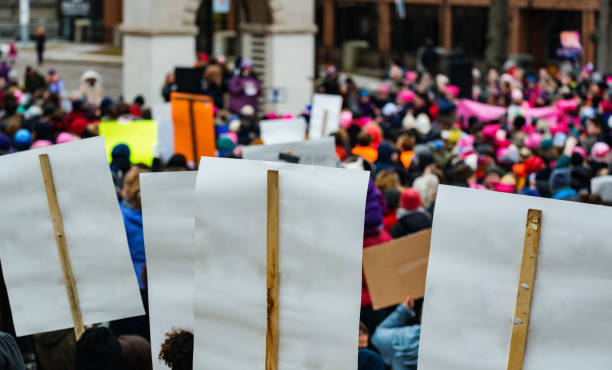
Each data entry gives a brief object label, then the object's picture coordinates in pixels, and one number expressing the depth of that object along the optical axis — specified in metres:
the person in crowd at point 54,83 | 17.72
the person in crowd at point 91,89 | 16.12
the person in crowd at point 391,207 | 7.34
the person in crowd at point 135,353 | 4.19
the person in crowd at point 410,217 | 6.68
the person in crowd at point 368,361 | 4.51
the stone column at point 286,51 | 19.69
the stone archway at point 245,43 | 18.58
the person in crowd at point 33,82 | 17.95
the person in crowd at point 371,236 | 6.13
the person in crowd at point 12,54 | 25.55
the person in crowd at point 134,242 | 5.47
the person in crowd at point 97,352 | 3.84
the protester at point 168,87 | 15.73
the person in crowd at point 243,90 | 16.85
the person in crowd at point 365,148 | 9.36
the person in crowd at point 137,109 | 12.17
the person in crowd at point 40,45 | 26.84
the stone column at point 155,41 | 18.50
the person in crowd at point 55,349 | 4.87
